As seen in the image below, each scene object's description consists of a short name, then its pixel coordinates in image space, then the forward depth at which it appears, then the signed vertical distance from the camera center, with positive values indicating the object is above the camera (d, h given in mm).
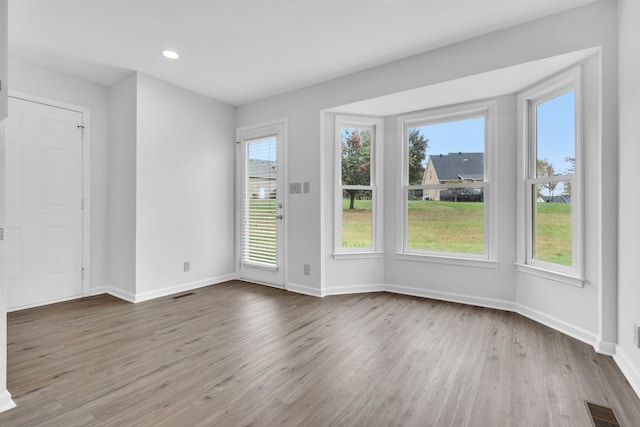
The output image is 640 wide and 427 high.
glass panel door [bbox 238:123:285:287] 4395 +106
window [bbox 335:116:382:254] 4152 +292
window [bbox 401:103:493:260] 3623 +347
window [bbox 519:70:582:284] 2746 +335
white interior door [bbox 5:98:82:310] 3293 +79
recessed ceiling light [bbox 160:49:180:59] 3162 +1592
